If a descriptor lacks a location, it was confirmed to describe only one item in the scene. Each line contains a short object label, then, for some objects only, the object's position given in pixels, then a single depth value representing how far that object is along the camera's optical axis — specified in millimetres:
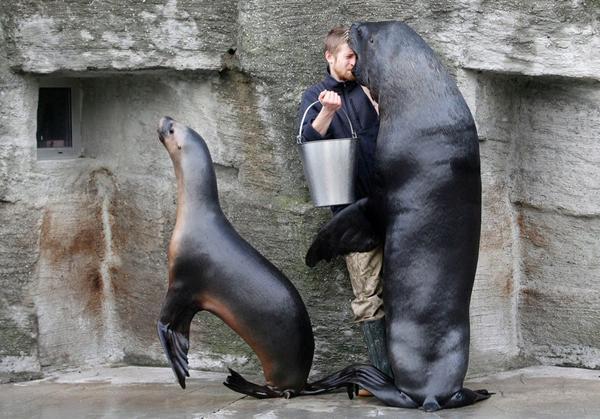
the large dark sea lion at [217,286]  8991
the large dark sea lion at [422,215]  8878
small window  10624
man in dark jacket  9359
